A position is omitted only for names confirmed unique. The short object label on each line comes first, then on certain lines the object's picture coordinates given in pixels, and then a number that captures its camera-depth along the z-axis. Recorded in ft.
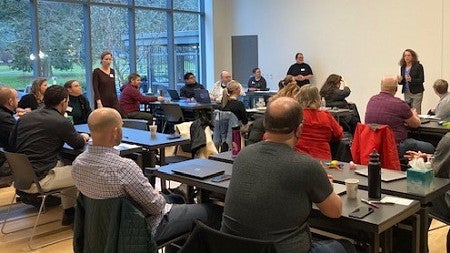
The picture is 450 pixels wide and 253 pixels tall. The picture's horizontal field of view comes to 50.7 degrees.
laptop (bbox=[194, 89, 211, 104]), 26.13
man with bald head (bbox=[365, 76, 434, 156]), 14.83
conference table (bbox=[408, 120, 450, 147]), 14.99
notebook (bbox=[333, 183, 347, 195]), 7.82
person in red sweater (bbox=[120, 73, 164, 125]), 25.66
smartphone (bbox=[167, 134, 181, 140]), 14.54
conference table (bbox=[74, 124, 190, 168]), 13.52
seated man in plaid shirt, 7.63
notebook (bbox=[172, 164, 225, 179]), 9.18
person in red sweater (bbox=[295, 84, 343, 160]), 12.14
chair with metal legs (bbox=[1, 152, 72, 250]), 11.82
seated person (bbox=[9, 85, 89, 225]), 12.51
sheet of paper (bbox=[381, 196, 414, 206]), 7.25
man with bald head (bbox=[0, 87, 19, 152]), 14.60
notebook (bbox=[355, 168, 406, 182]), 8.49
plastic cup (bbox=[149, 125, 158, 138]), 14.70
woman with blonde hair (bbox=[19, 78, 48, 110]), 19.15
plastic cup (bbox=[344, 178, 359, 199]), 7.51
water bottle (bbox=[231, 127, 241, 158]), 11.00
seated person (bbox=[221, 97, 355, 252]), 6.28
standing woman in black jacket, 26.13
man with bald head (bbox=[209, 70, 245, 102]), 27.45
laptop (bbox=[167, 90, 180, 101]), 28.62
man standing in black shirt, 33.32
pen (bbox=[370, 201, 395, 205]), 7.27
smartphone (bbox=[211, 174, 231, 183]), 8.84
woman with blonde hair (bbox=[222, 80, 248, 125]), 18.79
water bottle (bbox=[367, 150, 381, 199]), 7.49
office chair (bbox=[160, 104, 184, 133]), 24.89
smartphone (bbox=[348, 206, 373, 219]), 6.74
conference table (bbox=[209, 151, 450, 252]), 7.59
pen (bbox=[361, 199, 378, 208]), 7.19
